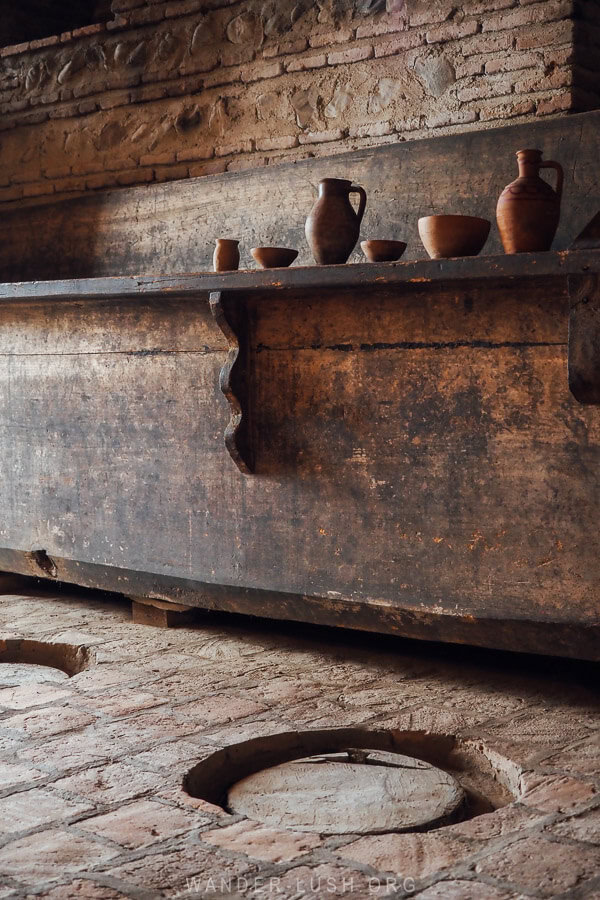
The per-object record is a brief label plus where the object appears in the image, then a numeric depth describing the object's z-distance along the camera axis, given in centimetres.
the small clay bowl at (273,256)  387
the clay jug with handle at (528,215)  316
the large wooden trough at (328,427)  323
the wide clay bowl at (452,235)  330
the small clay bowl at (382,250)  356
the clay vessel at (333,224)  371
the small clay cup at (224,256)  423
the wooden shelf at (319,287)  301
